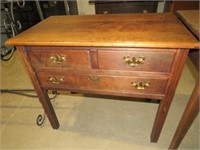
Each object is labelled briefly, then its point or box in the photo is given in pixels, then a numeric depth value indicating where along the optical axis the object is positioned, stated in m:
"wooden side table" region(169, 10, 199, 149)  0.77
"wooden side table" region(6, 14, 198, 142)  0.75
